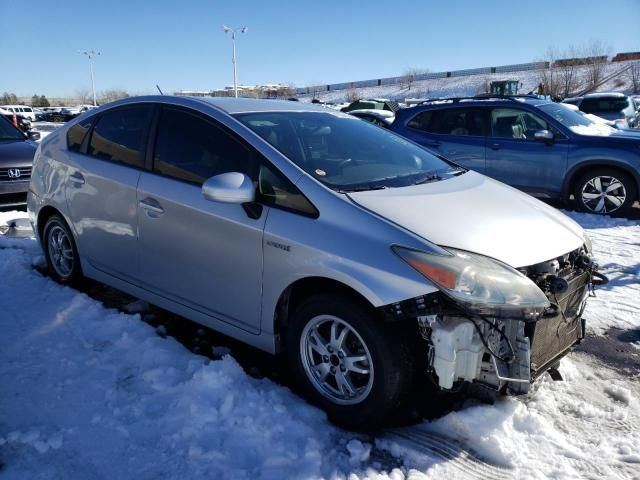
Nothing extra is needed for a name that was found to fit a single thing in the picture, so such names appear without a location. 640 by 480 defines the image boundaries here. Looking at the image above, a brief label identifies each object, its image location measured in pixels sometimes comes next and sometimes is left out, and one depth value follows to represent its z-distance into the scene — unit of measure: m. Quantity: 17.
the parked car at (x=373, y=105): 28.10
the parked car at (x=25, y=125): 20.55
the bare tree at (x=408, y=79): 76.50
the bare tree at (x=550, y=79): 50.42
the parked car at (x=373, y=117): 12.48
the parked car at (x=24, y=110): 41.48
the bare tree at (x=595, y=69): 50.72
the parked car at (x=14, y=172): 7.27
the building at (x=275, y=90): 69.44
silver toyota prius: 2.52
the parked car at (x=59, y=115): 47.24
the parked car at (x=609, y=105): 17.80
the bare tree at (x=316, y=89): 82.84
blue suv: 7.68
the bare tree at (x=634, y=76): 47.01
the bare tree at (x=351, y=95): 69.06
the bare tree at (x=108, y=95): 90.31
